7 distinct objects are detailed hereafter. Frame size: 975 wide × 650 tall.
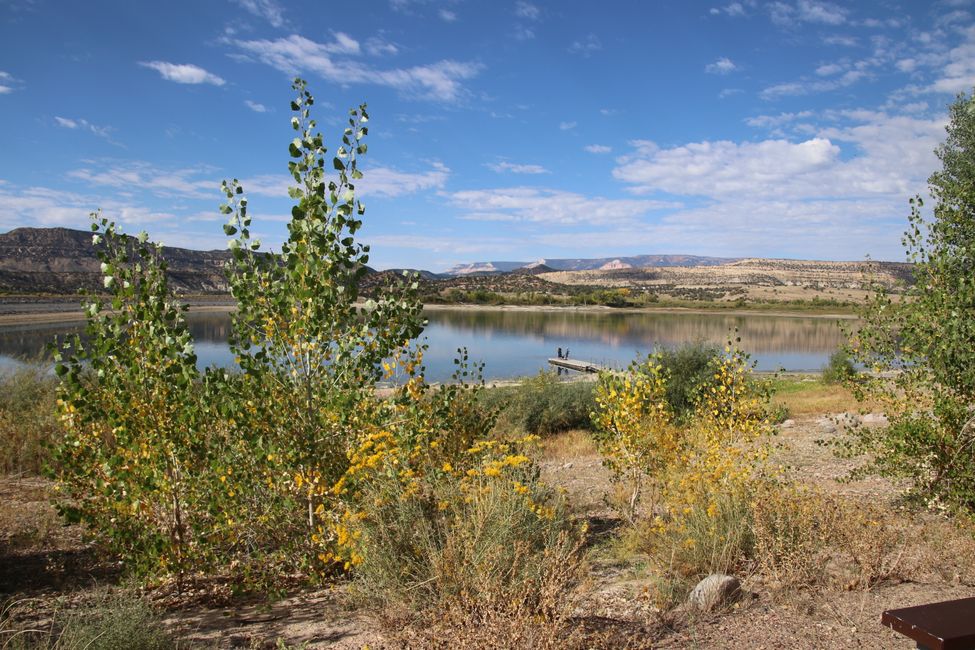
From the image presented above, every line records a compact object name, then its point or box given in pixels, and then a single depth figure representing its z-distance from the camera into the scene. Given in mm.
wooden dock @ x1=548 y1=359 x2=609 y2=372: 34078
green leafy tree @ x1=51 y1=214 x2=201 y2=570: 4523
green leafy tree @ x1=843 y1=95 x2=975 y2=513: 5750
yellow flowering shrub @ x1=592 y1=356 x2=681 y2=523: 6312
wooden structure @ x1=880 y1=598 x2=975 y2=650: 2900
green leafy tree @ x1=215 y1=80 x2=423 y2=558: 4570
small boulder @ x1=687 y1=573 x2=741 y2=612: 4215
